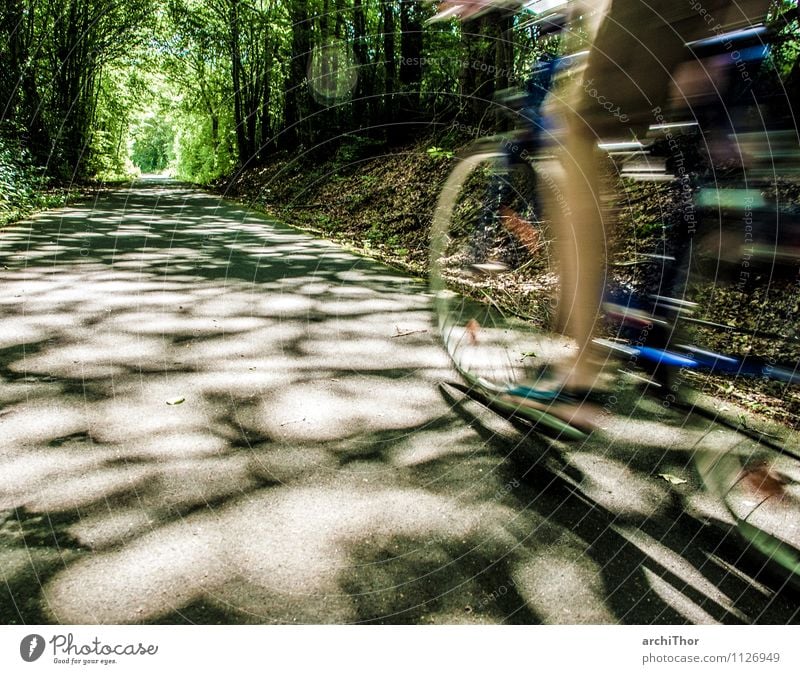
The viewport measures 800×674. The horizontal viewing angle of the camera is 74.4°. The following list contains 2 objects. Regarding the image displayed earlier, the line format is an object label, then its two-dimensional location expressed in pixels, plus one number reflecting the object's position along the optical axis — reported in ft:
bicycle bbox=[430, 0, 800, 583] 6.04
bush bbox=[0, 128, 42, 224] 27.58
